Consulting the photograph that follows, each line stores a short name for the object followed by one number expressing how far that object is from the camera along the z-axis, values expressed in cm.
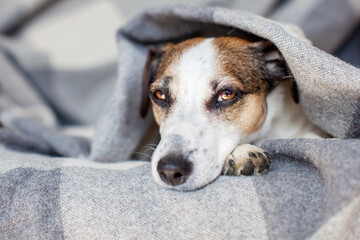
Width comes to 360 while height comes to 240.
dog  37
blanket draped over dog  32
